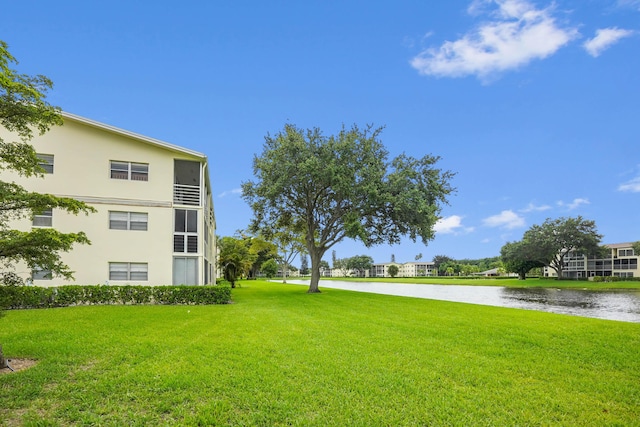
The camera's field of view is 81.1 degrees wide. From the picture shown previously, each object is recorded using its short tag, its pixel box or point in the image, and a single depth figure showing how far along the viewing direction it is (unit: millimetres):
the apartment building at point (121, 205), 17625
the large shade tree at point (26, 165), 6426
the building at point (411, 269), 163525
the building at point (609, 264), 73438
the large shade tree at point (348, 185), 24375
